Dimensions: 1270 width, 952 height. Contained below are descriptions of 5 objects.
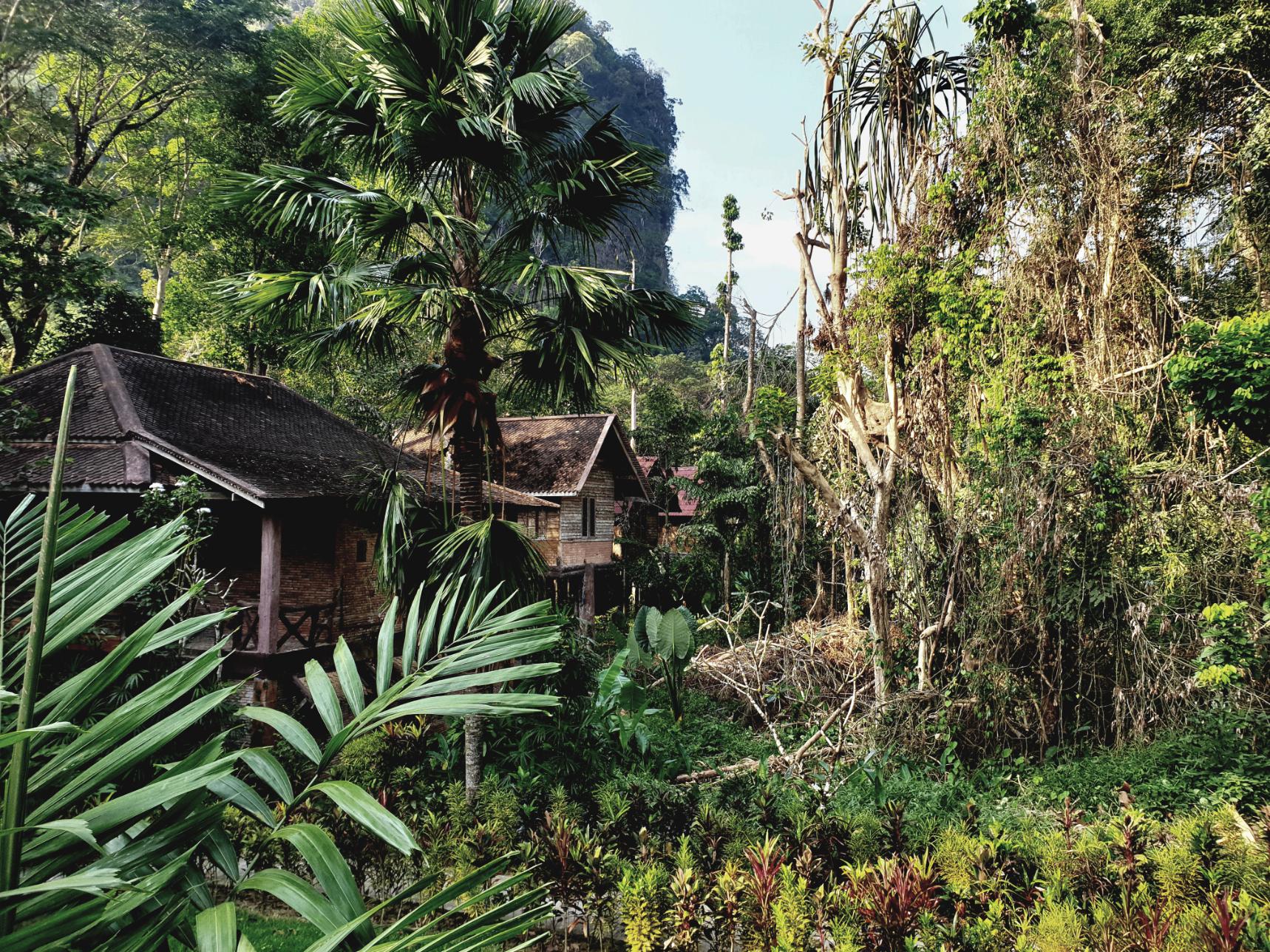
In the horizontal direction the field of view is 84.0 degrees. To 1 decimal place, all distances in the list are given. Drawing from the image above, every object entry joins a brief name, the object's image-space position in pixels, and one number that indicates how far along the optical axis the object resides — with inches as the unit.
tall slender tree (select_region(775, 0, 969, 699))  400.2
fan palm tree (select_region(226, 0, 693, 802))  233.3
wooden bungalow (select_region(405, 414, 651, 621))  725.9
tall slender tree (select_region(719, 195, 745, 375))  1191.6
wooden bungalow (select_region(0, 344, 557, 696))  365.1
